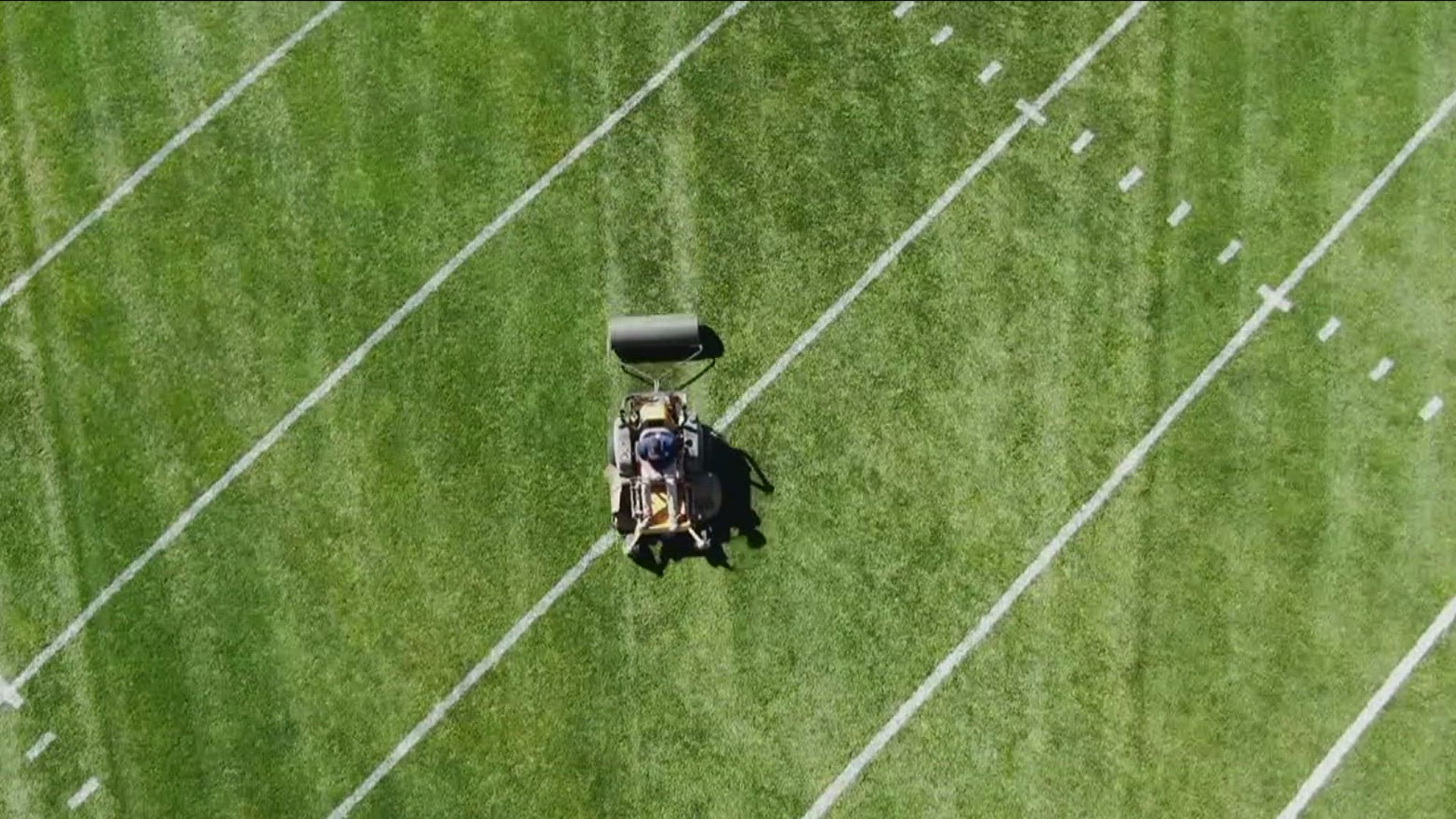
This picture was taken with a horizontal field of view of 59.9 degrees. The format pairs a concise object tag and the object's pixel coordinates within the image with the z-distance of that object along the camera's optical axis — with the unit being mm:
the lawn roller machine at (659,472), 12453
